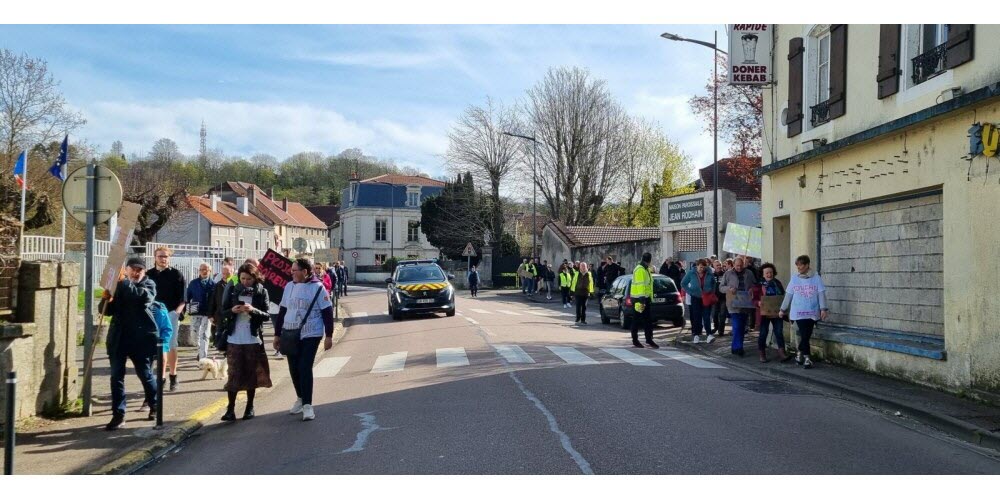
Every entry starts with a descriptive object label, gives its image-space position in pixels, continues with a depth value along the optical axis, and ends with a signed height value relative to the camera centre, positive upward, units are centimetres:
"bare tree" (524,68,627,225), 5138 +783
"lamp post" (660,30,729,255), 2311 +241
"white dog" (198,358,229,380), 1170 -145
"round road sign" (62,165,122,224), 882 +73
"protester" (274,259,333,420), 891 -62
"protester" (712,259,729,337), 1758 -94
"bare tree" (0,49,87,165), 2798 +492
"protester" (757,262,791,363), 1341 -82
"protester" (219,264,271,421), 915 -88
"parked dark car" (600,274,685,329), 2083 -87
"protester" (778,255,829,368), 1236 -46
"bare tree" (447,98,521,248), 5556 +726
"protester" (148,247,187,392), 1016 -24
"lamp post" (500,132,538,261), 4392 +212
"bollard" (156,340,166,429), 830 -120
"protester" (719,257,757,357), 1443 -34
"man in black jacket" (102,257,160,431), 869 -64
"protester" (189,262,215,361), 1187 -53
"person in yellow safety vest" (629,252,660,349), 1592 -48
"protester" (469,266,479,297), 4494 -80
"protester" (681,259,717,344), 1666 -55
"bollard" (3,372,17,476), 515 -107
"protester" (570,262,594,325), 2384 -59
